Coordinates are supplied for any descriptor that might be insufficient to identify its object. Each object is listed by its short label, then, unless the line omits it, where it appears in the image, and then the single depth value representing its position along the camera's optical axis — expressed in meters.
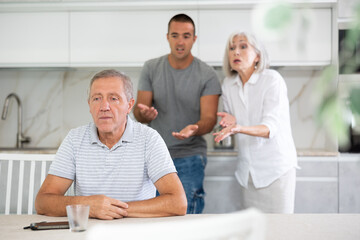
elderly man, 1.56
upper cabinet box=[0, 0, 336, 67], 3.12
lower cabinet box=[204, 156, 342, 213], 2.90
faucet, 3.49
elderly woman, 2.12
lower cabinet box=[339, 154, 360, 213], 2.88
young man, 2.40
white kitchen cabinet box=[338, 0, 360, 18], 2.98
